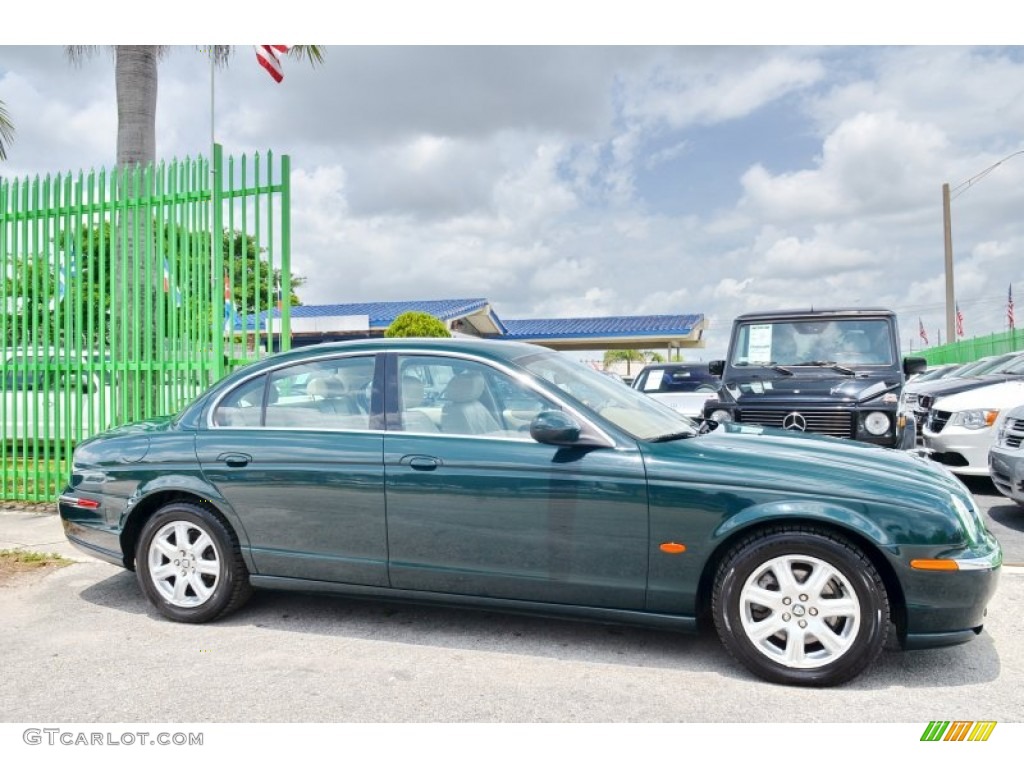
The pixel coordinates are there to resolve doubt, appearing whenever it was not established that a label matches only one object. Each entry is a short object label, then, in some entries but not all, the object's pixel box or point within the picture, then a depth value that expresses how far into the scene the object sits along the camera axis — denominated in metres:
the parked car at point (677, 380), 11.78
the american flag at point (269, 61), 9.12
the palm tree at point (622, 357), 65.66
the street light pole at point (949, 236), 27.70
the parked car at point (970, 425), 8.46
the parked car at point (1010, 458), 6.60
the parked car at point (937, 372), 17.53
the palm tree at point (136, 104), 9.04
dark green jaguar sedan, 3.54
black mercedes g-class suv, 7.66
